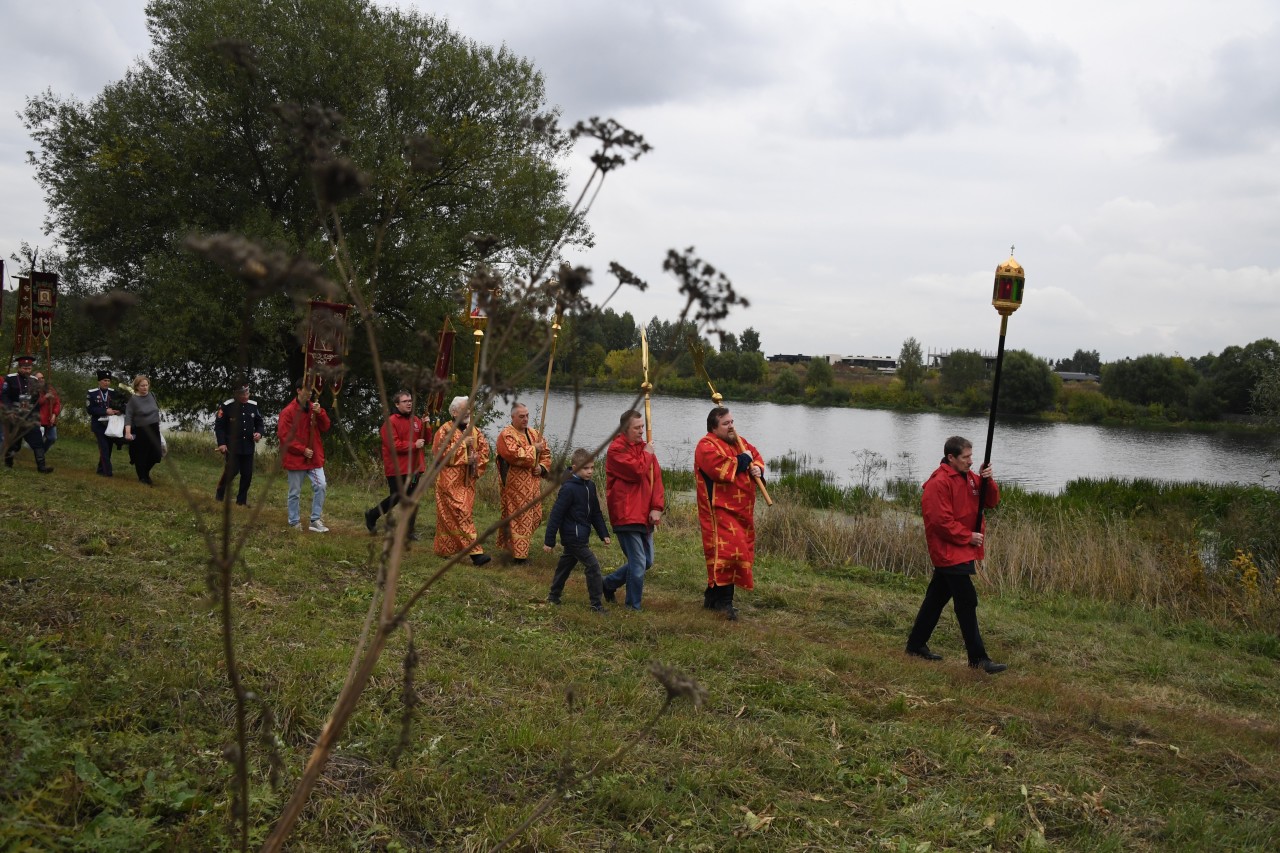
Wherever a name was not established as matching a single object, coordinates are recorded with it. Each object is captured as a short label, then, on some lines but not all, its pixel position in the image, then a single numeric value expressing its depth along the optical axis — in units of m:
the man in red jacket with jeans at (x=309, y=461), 10.79
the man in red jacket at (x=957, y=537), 7.79
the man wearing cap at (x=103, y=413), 13.64
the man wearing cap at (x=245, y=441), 11.67
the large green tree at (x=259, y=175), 19.94
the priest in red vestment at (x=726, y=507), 8.91
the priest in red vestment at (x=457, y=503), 10.31
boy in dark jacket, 8.37
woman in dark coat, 12.41
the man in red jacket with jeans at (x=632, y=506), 8.63
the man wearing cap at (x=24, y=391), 11.78
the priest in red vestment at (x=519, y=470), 10.33
